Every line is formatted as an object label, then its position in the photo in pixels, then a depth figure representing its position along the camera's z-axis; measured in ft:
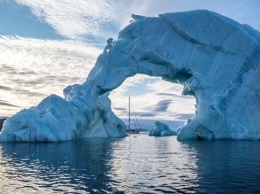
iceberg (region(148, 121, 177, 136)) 233.60
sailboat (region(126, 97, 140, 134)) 314.84
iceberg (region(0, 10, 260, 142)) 121.08
